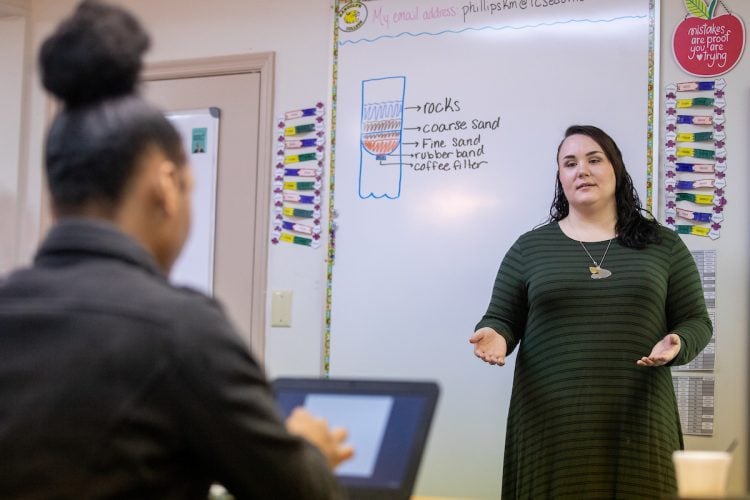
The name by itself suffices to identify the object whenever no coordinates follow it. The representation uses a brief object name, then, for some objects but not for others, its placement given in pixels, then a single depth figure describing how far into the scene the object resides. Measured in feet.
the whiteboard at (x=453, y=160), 10.33
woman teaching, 8.10
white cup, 4.17
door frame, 11.82
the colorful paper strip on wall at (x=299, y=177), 11.63
